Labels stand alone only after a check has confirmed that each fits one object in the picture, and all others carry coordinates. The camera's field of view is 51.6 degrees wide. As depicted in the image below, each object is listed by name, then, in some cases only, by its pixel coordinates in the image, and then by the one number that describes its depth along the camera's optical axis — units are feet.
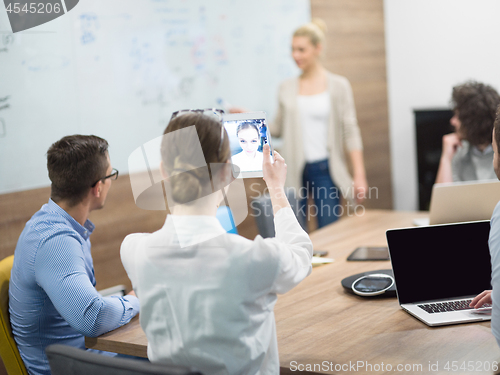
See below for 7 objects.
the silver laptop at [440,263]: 5.25
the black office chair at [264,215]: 8.73
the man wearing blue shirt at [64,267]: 4.92
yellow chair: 5.44
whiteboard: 8.38
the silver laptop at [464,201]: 6.33
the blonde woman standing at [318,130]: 11.28
